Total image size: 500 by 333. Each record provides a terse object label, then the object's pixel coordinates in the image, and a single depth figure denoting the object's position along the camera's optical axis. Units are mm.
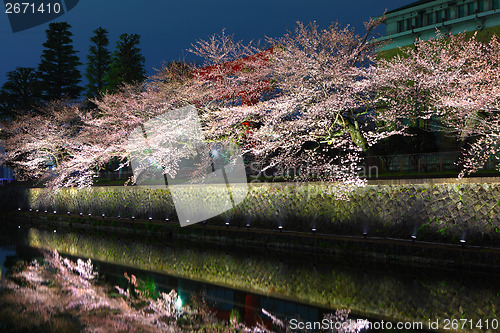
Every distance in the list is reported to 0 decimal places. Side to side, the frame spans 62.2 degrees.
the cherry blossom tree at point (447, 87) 15156
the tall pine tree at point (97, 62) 42906
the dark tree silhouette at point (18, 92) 40188
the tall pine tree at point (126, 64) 37375
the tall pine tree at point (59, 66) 39906
